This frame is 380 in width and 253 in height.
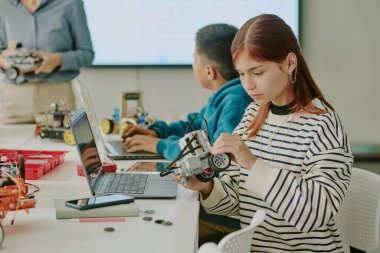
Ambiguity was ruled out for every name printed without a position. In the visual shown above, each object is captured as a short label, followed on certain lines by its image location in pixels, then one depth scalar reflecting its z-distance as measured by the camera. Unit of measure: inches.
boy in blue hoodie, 80.4
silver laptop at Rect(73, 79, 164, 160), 79.4
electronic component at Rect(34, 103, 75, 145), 96.8
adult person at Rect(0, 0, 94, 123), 119.0
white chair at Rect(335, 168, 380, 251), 62.4
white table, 46.9
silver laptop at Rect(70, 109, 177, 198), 62.1
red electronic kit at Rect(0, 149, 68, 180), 70.3
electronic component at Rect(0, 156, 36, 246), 49.0
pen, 53.6
